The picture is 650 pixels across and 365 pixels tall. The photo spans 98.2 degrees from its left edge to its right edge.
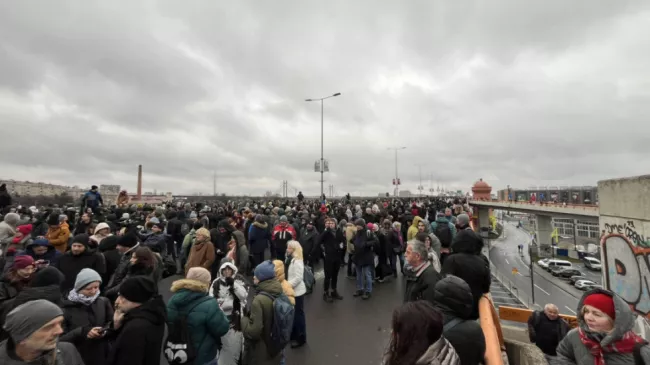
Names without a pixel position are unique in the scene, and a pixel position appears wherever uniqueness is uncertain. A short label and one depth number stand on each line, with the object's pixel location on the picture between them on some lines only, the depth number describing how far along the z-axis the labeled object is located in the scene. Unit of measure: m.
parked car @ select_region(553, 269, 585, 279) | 38.59
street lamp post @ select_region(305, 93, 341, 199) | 21.48
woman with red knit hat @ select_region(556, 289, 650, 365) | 2.14
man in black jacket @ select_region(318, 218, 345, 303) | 6.50
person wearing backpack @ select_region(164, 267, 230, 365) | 2.83
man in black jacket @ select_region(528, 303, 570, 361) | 4.68
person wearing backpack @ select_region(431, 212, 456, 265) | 5.09
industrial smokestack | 80.80
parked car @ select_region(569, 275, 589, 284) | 36.38
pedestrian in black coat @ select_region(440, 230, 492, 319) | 3.08
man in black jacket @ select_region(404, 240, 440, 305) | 3.34
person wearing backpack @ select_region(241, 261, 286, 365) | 3.54
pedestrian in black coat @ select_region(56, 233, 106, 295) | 4.05
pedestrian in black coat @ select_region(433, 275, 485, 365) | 2.09
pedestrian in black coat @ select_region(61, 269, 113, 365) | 2.51
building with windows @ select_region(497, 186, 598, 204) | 78.81
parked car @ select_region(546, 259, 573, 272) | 41.63
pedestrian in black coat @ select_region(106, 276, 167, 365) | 2.31
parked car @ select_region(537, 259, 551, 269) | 43.53
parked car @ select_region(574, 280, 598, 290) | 32.41
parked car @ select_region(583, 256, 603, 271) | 43.14
